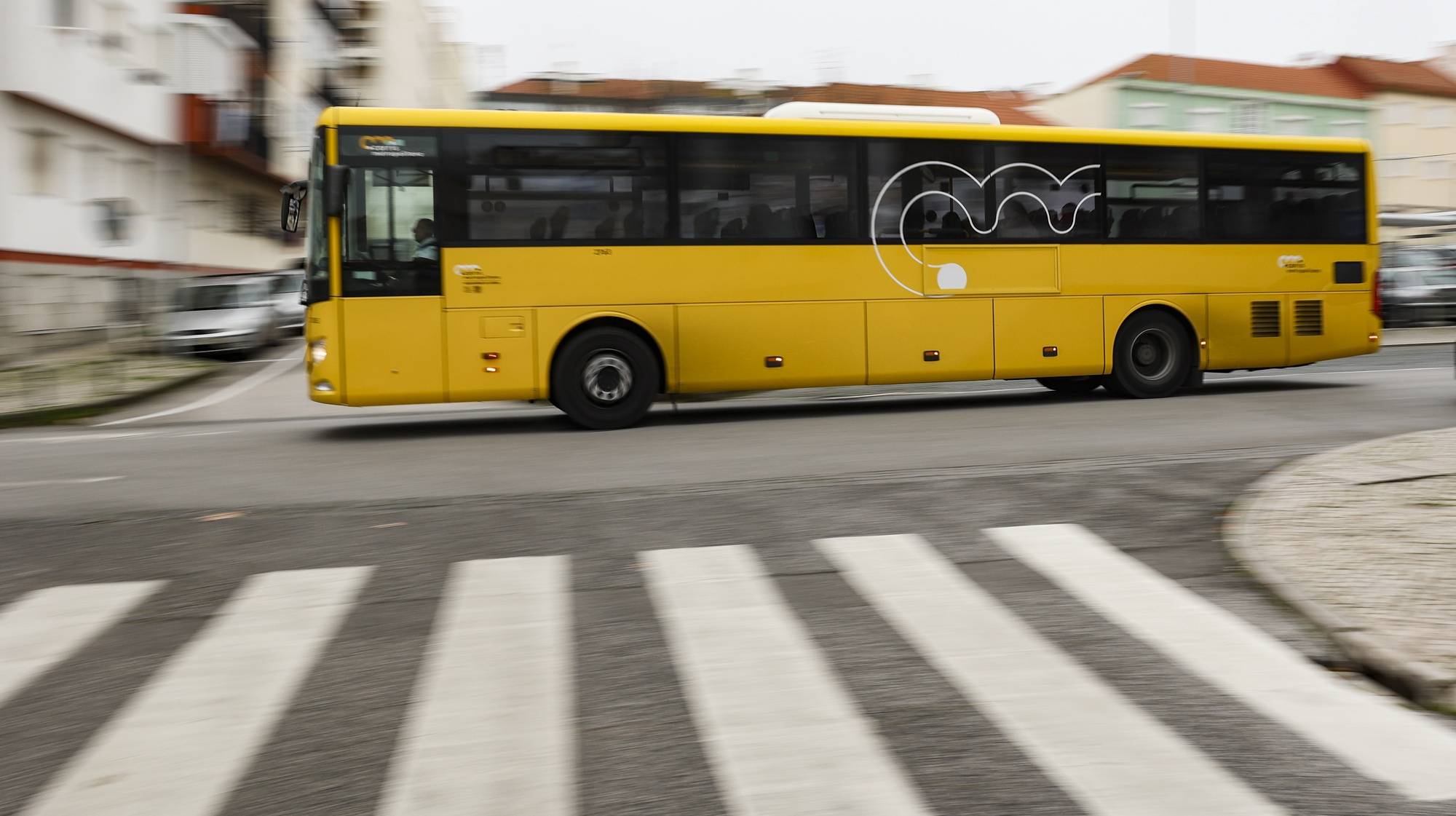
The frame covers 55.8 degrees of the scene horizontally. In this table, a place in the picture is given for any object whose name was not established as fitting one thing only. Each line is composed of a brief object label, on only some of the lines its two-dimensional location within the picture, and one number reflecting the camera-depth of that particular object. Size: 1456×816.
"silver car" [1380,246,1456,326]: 29.73
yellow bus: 12.34
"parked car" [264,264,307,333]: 27.69
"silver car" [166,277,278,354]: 25.50
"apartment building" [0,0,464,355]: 26.02
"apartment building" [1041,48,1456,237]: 63.91
